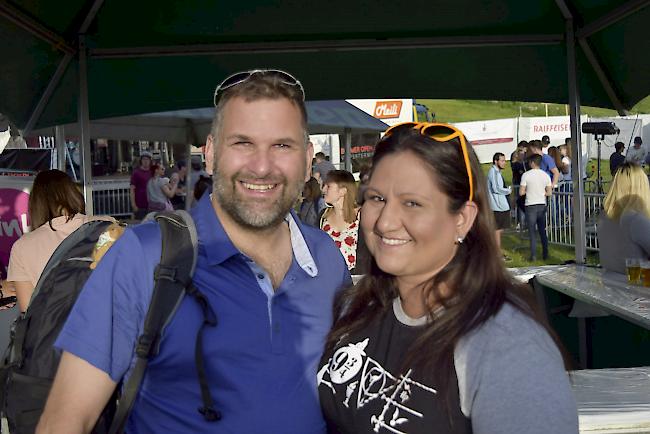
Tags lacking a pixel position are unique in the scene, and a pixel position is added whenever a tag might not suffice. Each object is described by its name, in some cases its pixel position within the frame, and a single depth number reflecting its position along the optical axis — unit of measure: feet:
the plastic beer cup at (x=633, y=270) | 13.38
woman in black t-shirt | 4.72
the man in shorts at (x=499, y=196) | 37.93
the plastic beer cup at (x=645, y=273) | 13.04
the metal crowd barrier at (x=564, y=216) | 39.22
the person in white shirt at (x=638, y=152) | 63.52
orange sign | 77.46
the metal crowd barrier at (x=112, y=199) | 57.73
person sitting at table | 15.25
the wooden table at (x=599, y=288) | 11.43
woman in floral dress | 19.66
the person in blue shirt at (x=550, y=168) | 44.93
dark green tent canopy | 15.38
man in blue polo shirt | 5.73
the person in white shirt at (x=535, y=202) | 39.04
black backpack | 7.17
